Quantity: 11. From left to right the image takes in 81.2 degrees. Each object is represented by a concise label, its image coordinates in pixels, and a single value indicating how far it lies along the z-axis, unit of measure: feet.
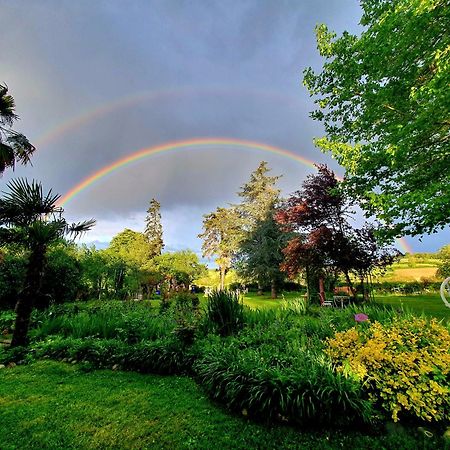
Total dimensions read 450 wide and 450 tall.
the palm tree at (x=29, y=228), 18.86
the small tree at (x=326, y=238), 35.09
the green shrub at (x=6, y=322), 24.81
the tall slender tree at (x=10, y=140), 34.70
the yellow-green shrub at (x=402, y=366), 8.68
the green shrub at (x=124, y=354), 14.23
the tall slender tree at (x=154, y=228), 123.44
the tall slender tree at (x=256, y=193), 90.74
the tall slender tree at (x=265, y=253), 69.67
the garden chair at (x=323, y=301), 34.62
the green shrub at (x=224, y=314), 17.87
